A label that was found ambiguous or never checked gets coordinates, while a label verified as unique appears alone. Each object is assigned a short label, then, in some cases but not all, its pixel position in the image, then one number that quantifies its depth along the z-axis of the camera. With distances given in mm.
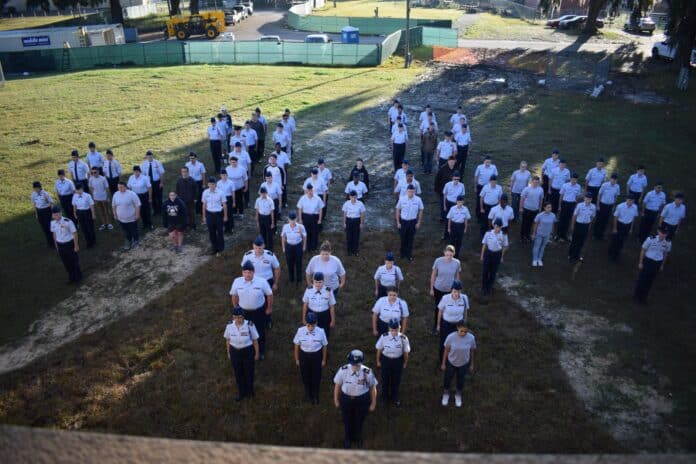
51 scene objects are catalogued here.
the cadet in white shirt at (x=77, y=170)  13539
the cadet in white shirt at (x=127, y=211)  11938
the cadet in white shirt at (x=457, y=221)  11133
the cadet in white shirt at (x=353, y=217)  11602
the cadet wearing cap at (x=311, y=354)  7348
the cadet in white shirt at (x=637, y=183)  12984
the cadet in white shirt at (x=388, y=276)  8797
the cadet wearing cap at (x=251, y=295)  8211
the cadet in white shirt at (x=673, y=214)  11516
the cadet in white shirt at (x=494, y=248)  10109
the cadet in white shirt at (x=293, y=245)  10180
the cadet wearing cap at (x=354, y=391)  6648
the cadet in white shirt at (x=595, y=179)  13090
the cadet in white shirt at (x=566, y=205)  12398
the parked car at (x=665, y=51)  28472
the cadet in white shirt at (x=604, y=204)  12328
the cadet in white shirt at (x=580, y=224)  11578
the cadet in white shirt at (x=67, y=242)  10711
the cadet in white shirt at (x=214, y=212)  11641
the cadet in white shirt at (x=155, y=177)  13508
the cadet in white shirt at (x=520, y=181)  13047
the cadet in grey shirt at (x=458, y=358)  7488
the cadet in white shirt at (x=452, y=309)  7961
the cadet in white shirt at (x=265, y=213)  11414
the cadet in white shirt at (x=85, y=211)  12164
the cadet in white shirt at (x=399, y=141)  15672
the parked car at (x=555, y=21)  45312
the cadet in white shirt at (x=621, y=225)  11641
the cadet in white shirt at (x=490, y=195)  12070
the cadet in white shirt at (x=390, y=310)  7836
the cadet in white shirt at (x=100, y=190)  13062
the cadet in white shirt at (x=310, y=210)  11414
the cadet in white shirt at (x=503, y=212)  11030
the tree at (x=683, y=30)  25578
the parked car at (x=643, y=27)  42819
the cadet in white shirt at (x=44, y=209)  12273
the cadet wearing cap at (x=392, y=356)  7258
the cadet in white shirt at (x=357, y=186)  12430
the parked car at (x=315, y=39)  34819
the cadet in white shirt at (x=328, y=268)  8822
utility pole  29684
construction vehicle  40844
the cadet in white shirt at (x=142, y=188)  12844
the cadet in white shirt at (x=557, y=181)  13094
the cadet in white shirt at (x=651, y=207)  12484
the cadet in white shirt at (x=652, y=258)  10117
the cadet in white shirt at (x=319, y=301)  8117
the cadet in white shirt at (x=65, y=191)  13055
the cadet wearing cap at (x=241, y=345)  7414
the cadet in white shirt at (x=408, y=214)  11398
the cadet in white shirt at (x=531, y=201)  12164
